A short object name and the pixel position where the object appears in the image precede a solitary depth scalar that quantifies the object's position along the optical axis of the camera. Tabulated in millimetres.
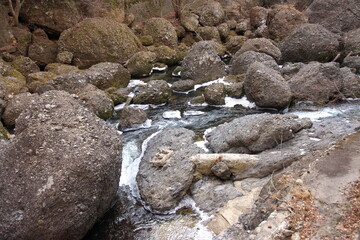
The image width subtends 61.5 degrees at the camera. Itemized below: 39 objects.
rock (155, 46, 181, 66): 15453
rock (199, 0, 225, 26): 21156
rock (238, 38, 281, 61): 12711
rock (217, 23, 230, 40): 20234
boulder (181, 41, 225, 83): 12281
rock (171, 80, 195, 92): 11633
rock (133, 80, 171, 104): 10484
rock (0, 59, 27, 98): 9942
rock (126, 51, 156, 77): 13641
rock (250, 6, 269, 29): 20625
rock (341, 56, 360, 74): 10781
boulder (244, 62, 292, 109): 8891
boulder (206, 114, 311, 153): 6348
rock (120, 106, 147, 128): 8867
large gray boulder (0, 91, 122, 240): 4355
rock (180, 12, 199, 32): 20094
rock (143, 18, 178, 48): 17719
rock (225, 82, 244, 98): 10172
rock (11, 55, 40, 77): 12414
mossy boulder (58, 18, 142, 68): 14391
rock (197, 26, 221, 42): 19641
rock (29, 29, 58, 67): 13891
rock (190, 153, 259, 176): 5801
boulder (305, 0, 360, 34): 14258
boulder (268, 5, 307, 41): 17484
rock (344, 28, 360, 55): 11664
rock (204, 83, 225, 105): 9969
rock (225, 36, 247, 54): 17641
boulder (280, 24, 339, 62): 11906
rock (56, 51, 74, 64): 13904
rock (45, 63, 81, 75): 12766
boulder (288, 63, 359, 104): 8953
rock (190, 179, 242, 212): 5250
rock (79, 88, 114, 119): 9234
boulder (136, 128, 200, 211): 5520
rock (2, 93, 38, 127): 9102
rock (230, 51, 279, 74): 11914
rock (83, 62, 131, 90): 11453
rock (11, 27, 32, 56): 13898
